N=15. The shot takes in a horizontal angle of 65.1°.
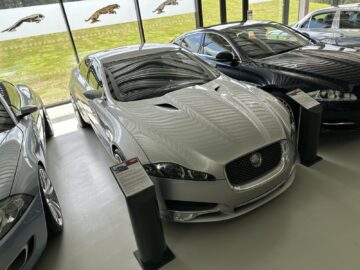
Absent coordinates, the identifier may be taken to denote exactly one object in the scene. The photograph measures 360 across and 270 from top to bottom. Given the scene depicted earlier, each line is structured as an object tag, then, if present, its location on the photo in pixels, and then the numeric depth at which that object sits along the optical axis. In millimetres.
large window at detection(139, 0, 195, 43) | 6141
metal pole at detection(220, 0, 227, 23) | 6831
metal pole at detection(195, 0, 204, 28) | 6594
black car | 2555
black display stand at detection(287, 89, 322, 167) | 2359
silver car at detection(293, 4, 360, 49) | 4613
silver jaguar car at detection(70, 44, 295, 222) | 1789
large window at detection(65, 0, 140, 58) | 5410
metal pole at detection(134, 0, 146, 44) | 5895
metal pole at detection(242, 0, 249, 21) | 7211
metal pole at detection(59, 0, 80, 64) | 5145
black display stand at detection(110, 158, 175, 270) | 1577
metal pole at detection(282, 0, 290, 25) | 8320
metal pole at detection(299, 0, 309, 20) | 8719
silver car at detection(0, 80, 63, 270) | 1481
